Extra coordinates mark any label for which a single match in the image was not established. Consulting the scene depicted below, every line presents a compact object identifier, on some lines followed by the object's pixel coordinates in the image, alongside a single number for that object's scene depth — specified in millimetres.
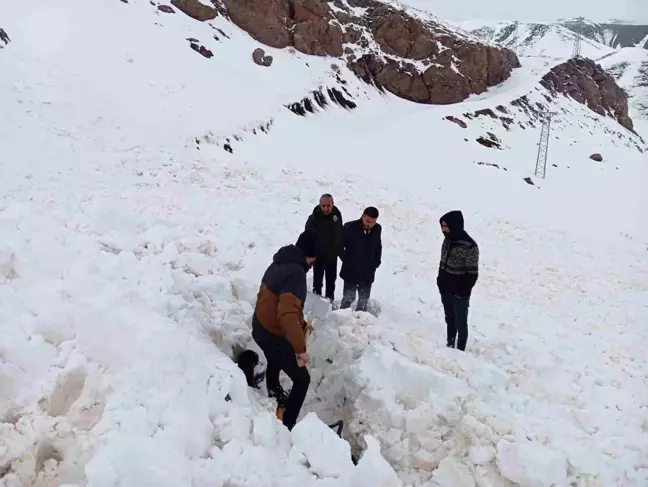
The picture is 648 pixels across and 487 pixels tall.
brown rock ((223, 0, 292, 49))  29078
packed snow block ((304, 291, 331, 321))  5848
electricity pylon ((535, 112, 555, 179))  27270
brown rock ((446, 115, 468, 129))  29766
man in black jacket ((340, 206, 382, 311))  6750
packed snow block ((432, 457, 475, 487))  4227
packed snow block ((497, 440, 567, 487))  4117
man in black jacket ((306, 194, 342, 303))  6773
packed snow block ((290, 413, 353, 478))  3500
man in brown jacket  4145
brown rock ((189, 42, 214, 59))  23719
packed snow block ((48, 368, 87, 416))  3510
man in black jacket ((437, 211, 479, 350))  6016
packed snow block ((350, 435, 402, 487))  3547
